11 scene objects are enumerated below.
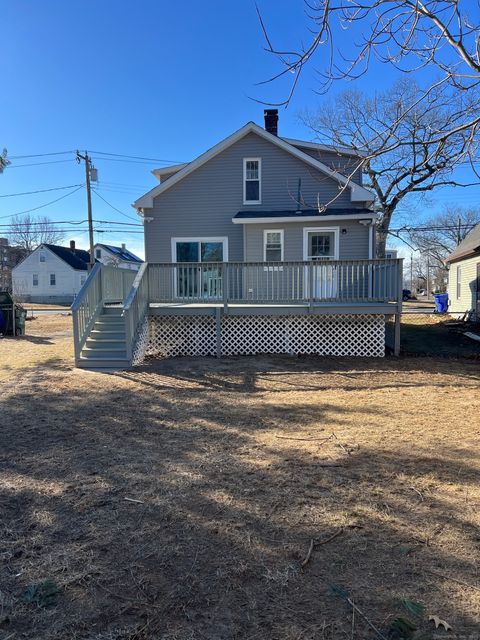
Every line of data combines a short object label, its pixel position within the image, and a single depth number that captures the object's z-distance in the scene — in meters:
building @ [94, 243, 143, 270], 47.11
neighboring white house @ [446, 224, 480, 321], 17.69
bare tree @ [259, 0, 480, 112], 4.00
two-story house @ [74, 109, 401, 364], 9.63
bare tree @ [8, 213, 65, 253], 58.97
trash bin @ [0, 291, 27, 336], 14.94
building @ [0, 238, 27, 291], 53.75
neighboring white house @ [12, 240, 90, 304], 47.53
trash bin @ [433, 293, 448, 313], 23.84
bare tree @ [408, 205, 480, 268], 52.59
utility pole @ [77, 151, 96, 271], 28.00
